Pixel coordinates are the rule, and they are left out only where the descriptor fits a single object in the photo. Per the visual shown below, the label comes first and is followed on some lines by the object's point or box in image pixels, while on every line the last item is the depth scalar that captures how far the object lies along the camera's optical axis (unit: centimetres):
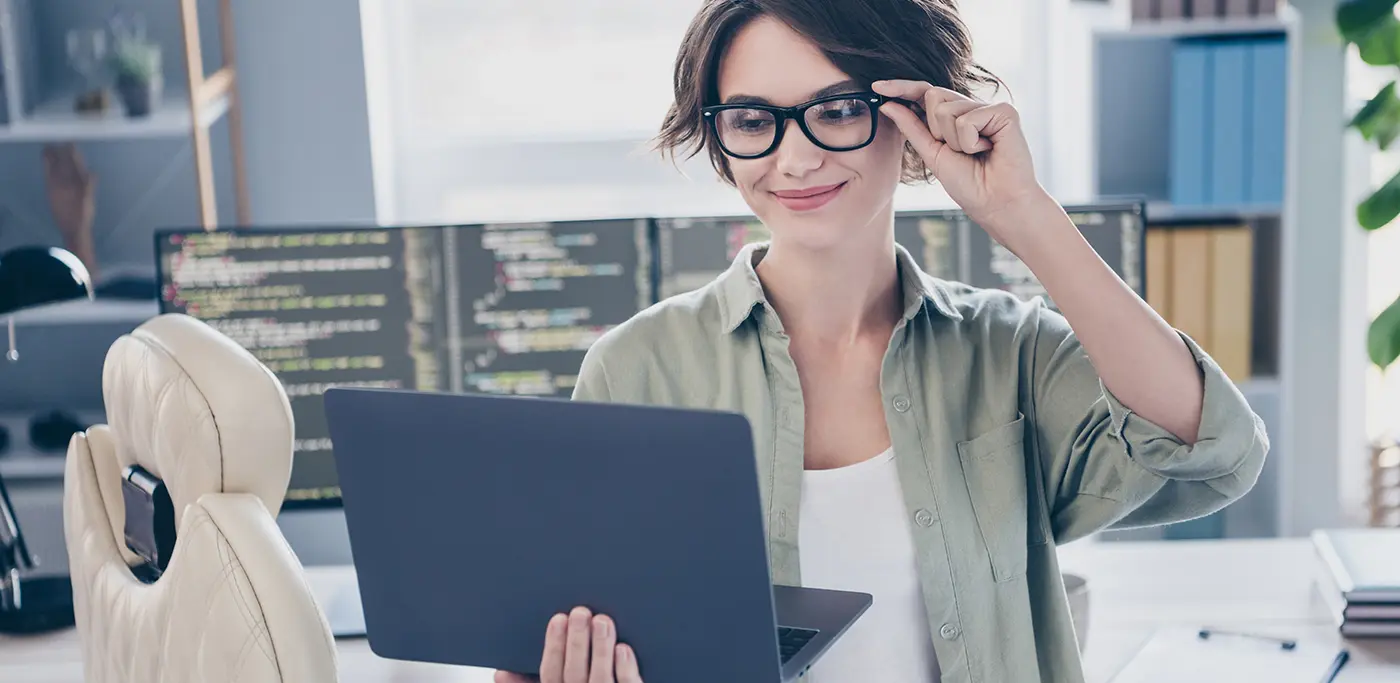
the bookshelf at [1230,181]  275
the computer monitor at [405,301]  187
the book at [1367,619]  161
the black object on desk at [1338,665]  153
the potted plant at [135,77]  268
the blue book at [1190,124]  276
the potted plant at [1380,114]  206
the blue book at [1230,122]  274
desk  163
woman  108
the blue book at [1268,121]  273
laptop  89
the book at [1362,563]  160
